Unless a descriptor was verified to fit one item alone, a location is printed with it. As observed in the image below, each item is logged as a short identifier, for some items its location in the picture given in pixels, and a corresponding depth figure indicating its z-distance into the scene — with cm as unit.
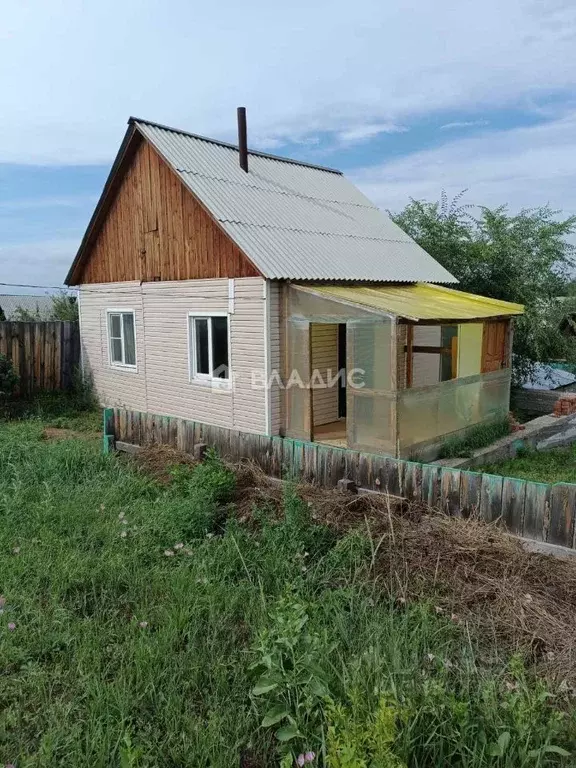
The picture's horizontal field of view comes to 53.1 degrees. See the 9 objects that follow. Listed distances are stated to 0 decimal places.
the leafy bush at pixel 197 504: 516
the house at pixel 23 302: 3972
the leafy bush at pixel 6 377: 1224
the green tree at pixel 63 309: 2064
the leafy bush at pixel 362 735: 222
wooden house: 852
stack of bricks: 1189
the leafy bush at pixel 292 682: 270
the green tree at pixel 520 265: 1377
